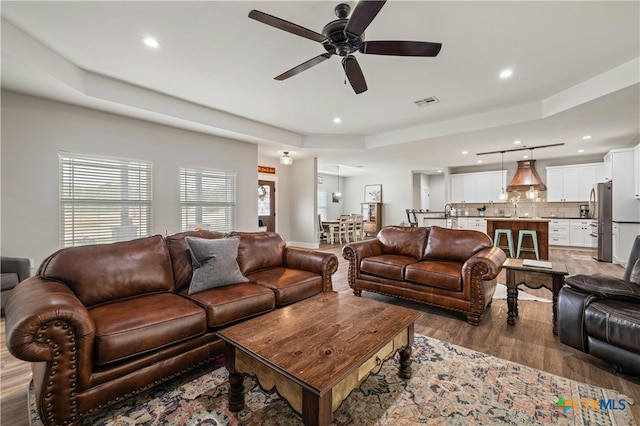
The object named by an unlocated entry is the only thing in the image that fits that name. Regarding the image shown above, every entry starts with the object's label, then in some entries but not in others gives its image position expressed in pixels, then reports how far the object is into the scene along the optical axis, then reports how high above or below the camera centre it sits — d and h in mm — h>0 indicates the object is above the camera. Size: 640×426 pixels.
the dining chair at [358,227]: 9734 -561
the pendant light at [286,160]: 6195 +1178
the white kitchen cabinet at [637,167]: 5133 +847
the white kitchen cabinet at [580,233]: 6911 -563
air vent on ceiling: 4129 +1710
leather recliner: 1797 -744
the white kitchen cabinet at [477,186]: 8417 +803
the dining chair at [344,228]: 9078 -543
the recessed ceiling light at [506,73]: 3293 +1685
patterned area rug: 1539 -1161
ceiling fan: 1872 +1324
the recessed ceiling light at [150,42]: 2697 +1705
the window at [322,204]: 11570 +330
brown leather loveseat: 2766 -635
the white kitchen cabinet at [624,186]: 5375 +485
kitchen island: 5578 -364
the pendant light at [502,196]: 6723 +374
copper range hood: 7152 +894
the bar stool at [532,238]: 5527 -542
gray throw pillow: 2365 -474
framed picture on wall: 11320 +766
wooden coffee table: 1220 -728
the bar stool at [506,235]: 5754 -549
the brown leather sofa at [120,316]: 1374 -675
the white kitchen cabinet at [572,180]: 7117 +820
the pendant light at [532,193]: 6659 +440
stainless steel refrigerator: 5625 -208
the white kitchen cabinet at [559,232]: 7258 -568
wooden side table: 2541 -657
